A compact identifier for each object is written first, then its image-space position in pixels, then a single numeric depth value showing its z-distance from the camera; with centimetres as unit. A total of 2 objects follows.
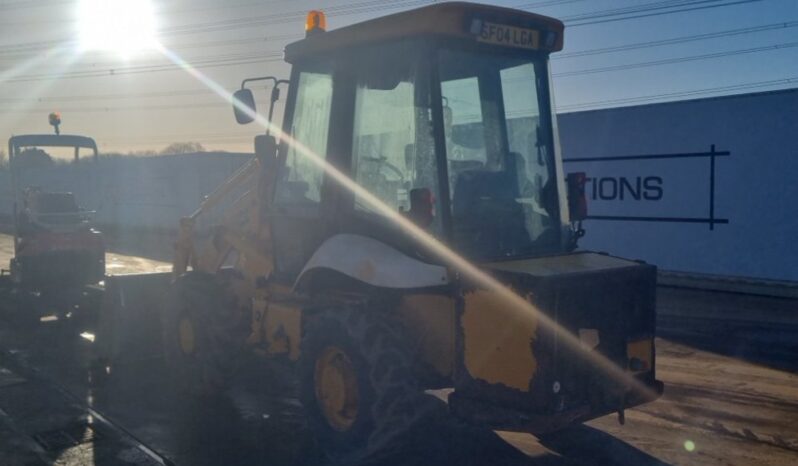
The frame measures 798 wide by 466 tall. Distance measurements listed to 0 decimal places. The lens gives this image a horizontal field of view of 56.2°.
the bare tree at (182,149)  5023
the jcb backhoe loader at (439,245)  477
